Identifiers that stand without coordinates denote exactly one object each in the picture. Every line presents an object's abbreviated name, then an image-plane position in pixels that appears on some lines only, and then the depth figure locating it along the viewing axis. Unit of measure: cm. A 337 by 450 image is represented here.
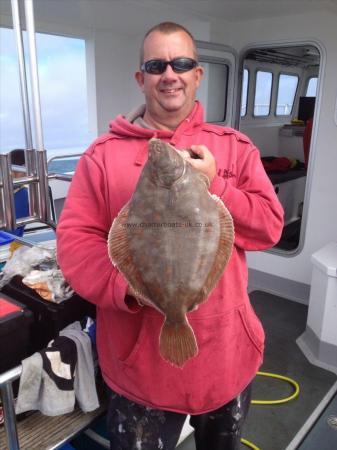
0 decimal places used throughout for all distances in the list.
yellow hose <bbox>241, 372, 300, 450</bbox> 274
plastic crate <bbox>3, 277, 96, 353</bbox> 175
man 137
